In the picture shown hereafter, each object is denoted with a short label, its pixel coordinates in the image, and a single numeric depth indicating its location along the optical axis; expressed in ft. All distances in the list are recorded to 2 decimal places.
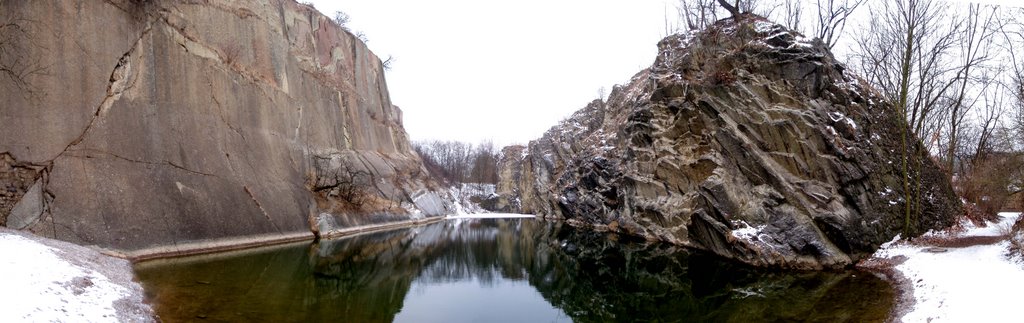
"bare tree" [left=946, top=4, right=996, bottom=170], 67.36
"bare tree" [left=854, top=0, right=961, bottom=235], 62.64
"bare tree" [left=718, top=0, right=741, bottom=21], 83.71
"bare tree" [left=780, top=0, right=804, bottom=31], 95.66
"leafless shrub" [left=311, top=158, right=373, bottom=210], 94.46
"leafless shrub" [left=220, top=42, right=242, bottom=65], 78.84
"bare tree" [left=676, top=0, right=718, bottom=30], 95.40
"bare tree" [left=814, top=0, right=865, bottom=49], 83.30
